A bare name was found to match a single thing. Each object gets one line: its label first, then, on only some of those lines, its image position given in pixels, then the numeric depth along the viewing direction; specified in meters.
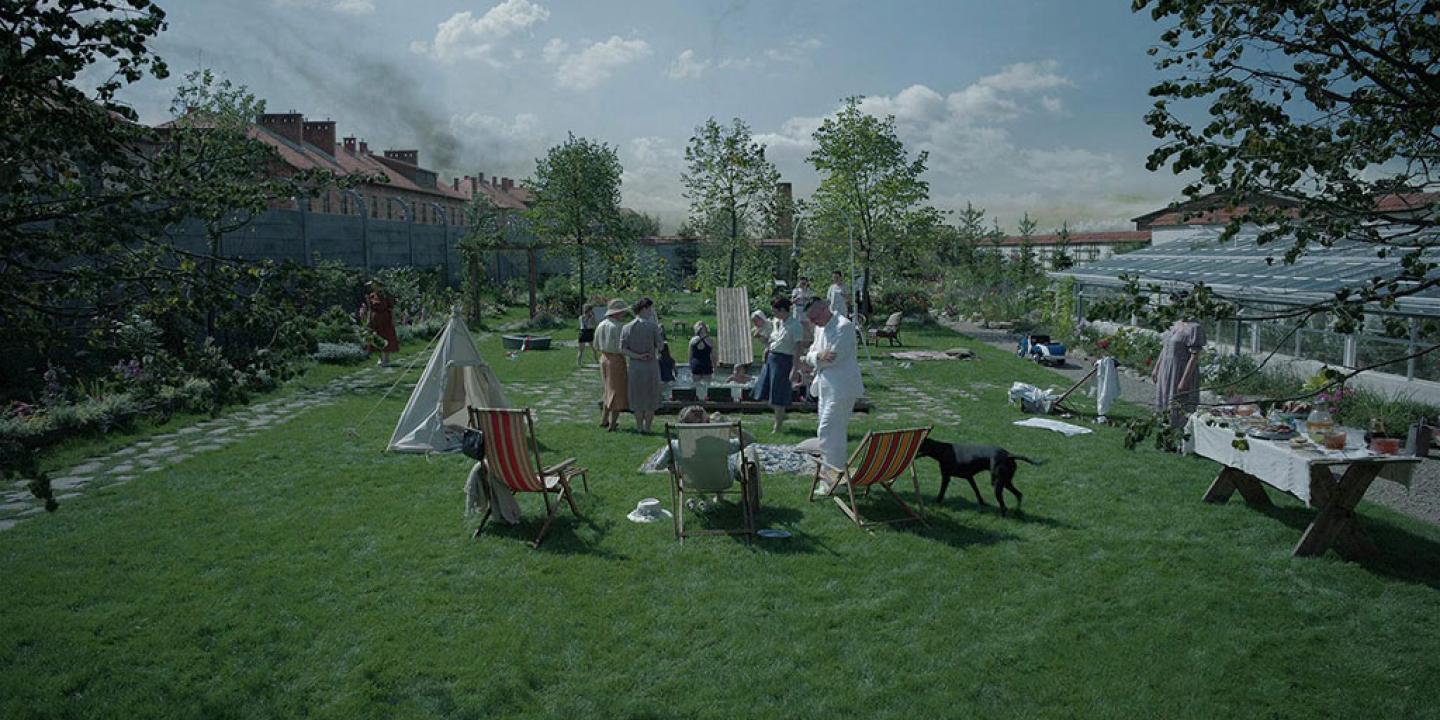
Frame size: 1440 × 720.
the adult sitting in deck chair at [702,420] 7.45
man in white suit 7.66
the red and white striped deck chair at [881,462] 6.95
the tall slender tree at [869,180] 28.56
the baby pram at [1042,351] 17.80
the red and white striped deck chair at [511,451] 6.71
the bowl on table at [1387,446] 6.32
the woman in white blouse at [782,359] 10.39
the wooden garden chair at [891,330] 20.77
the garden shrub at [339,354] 16.19
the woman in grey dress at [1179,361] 9.52
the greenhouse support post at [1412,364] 11.27
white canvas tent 9.46
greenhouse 11.46
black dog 7.21
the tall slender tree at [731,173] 29.47
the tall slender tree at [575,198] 28.20
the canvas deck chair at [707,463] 7.02
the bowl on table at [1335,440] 6.51
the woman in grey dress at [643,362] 10.29
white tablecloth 6.26
